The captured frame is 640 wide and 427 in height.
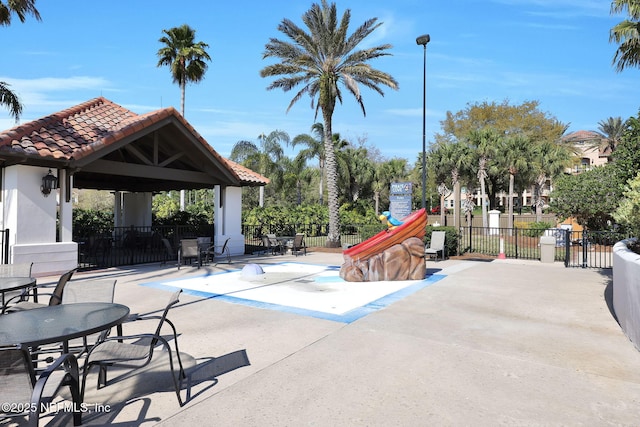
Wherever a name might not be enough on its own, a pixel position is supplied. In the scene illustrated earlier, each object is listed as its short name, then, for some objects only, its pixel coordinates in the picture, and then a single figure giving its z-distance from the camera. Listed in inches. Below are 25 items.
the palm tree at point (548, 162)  1440.7
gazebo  396.2
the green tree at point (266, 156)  1451.8
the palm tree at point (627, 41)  552.6
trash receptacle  546.9
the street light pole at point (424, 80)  645.9
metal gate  517.7
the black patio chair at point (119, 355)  131.0
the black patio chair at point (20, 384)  87.8
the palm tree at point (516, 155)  1416.1
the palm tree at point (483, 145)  1401.3
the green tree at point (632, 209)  266.2
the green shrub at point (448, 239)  618.5
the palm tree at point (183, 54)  1115.9
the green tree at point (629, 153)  327.3
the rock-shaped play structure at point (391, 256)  392.2
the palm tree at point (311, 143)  1477.6
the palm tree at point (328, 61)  761.0
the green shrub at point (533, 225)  1111.8
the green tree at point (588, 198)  794.8
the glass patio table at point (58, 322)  115.2
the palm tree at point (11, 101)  571.8
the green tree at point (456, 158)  1434.5
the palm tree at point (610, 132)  2231.8
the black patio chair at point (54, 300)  181.8
